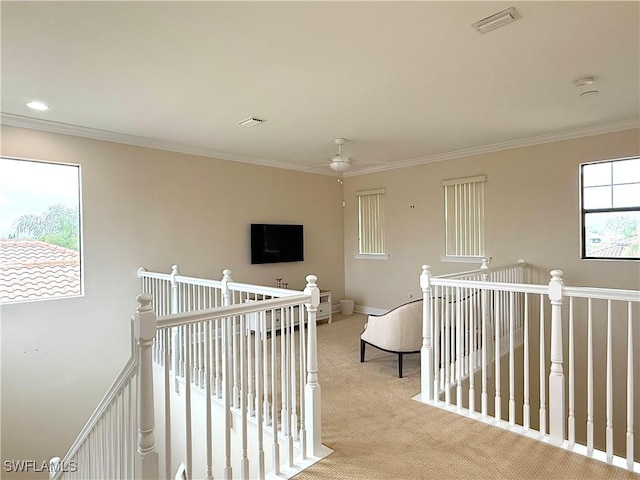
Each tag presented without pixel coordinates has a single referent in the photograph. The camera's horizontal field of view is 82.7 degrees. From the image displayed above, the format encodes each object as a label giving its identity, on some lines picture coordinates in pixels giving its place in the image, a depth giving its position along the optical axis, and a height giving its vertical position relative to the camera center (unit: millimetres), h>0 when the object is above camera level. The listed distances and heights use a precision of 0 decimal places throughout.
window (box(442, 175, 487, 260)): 5387 +285
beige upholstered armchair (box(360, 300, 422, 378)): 3793 -983
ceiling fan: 4383 +911
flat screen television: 5648 -89
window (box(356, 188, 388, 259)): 6574 +237
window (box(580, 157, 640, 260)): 4223 +293
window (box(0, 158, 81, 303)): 3631 +110
